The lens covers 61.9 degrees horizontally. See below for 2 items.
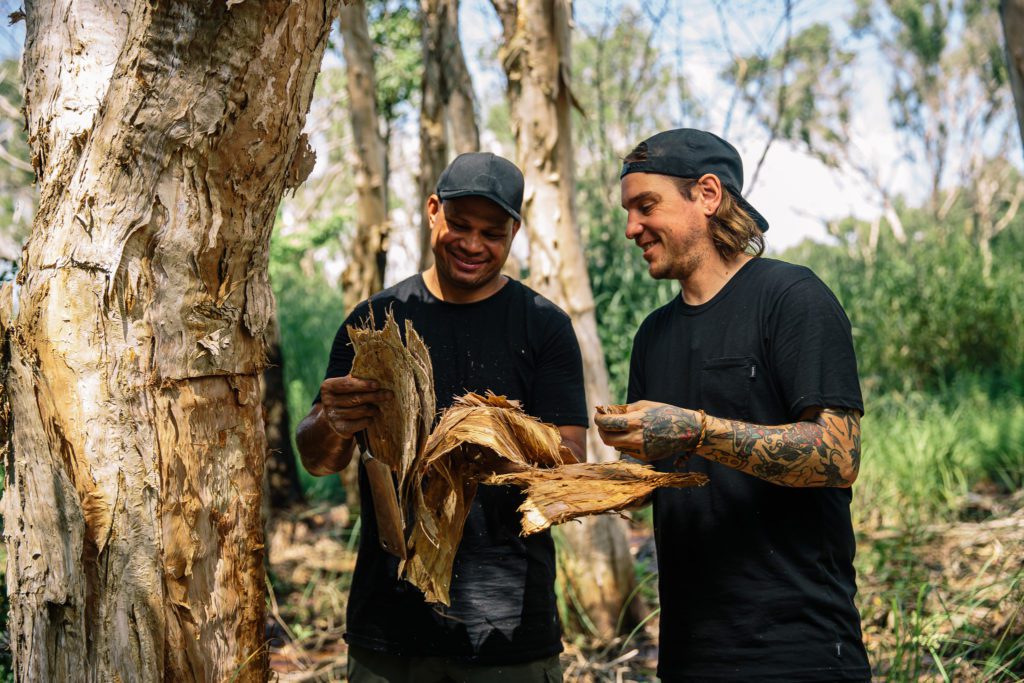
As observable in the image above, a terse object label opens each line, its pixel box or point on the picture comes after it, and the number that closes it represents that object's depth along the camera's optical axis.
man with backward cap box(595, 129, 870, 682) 1.85
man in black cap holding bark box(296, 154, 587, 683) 2.23
